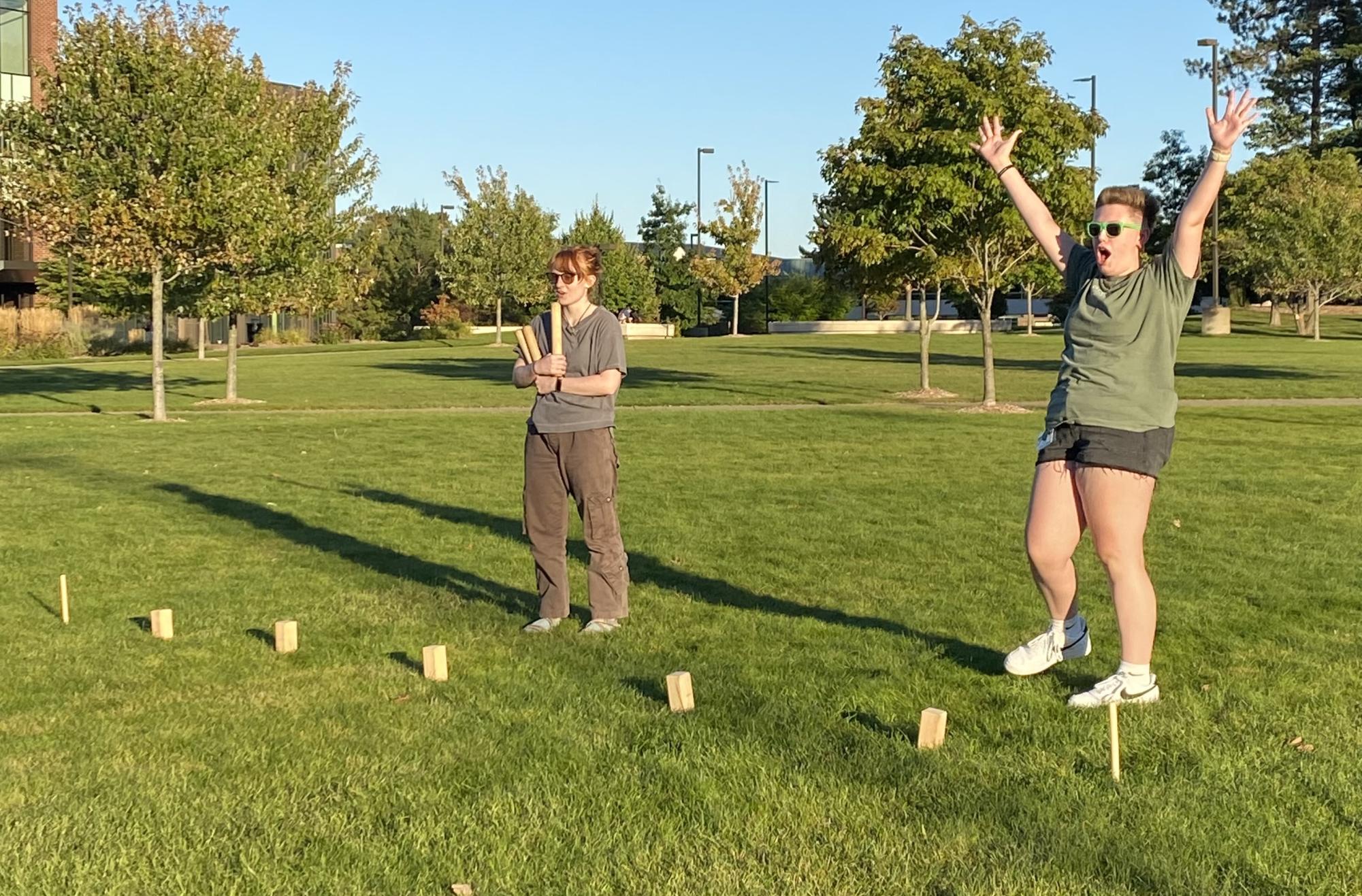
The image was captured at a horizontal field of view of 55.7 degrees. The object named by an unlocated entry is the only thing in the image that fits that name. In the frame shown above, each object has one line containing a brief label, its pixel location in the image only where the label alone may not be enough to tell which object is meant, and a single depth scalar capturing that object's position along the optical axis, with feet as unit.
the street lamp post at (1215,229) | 166.40
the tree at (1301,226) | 110.73
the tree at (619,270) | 206.49
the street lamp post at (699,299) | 222.69
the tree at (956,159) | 67.26
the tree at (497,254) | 186.50
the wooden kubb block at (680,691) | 14.94
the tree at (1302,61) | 217.15
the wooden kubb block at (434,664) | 16.53
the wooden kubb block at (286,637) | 18.10
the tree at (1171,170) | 218.18
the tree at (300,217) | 69.56
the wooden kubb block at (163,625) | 19.04
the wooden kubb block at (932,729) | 13.24
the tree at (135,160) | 60.75
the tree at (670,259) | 223.71
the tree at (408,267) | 206.59
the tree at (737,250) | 203.92
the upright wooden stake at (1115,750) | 12.37
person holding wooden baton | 19.27
